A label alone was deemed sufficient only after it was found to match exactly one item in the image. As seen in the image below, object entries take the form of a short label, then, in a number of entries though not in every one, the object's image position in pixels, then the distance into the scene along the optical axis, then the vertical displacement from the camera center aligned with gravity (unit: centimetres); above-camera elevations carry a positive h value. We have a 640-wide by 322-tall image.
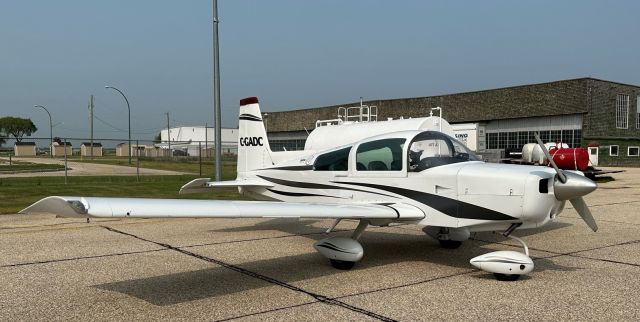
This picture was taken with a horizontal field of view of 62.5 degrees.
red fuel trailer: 2356 -44
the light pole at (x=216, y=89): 1484 +173
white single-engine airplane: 549 -55
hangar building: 4153 +315
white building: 10921 +356
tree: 13525 +654
